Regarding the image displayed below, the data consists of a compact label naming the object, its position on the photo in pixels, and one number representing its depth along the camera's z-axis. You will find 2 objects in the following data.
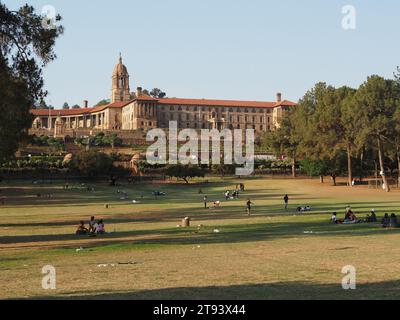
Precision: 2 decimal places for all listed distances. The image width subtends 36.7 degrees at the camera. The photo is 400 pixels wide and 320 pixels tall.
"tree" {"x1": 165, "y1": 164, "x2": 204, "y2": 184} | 98.00
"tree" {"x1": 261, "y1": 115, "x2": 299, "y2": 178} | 106.12
